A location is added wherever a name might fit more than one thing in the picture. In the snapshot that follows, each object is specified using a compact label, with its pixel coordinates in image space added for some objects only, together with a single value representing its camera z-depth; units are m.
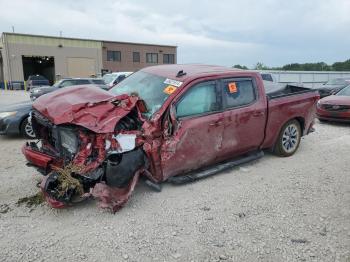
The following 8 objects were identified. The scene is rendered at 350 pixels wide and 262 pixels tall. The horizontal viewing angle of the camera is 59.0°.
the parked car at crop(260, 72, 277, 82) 17.96
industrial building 35.84
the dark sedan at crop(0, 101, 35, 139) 6.74
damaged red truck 3.72
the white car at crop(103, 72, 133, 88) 17.00
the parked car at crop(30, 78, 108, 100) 15.89
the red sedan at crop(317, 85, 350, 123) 9.12
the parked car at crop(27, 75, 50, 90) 29.01
